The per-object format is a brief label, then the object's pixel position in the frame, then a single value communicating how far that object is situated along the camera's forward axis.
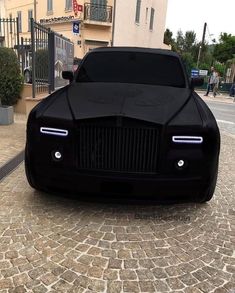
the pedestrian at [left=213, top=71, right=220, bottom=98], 17.84
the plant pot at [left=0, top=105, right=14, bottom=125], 5.77
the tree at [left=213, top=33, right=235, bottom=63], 35.82
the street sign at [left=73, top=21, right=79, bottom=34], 14.79
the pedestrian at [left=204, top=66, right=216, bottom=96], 17.62
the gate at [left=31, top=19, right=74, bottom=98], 5.62
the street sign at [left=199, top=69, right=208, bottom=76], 24.55
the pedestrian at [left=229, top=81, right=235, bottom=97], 19.43
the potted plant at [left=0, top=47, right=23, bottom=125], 6.34
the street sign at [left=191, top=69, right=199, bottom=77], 22.56
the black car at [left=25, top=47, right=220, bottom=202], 2.39
